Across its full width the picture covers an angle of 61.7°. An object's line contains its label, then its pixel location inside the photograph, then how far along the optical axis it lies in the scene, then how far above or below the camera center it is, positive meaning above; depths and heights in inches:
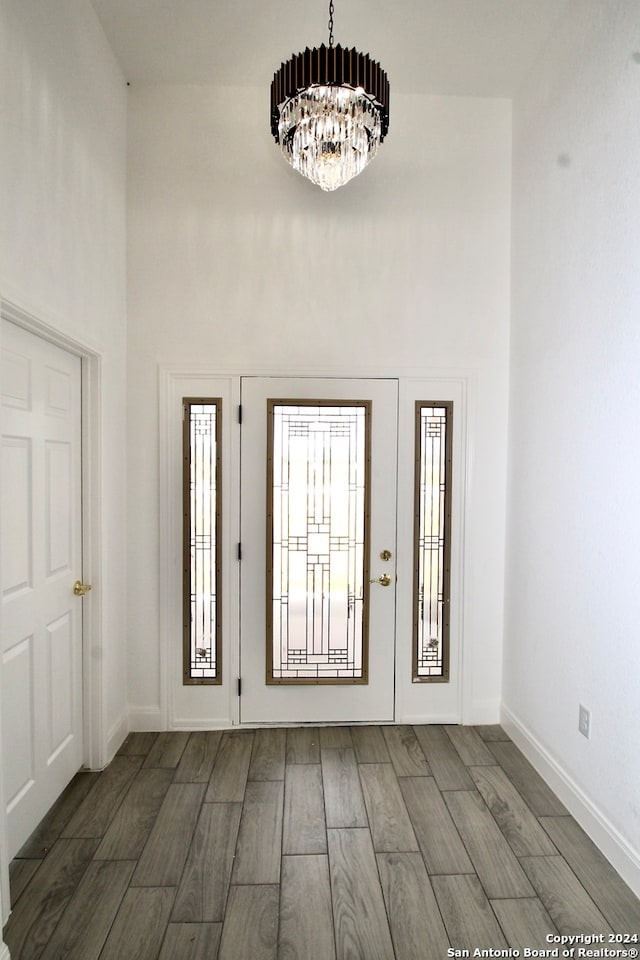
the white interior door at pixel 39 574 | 78.1 -18.4
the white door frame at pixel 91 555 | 102.4 -18.2
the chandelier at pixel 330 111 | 78.2 +53.2
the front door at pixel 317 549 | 119.6 -19.3
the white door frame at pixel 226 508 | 118.9 -10.2
